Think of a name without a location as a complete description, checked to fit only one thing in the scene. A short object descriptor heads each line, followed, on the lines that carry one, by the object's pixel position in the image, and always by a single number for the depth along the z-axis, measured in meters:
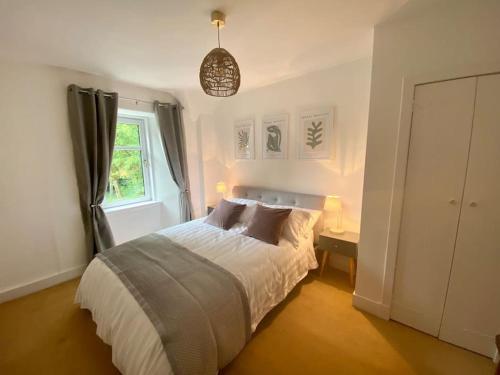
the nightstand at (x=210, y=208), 3.40
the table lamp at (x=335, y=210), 2.26
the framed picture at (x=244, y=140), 3.16
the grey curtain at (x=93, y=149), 2.36
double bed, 1.17
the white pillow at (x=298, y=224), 2.18
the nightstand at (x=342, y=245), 2.09
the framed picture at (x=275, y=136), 2.80
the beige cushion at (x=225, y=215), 2.51
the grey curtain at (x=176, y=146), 3.12
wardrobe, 1.34
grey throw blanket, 1.15
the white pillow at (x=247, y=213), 2.52
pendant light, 1.37
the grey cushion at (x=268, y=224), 2.12
